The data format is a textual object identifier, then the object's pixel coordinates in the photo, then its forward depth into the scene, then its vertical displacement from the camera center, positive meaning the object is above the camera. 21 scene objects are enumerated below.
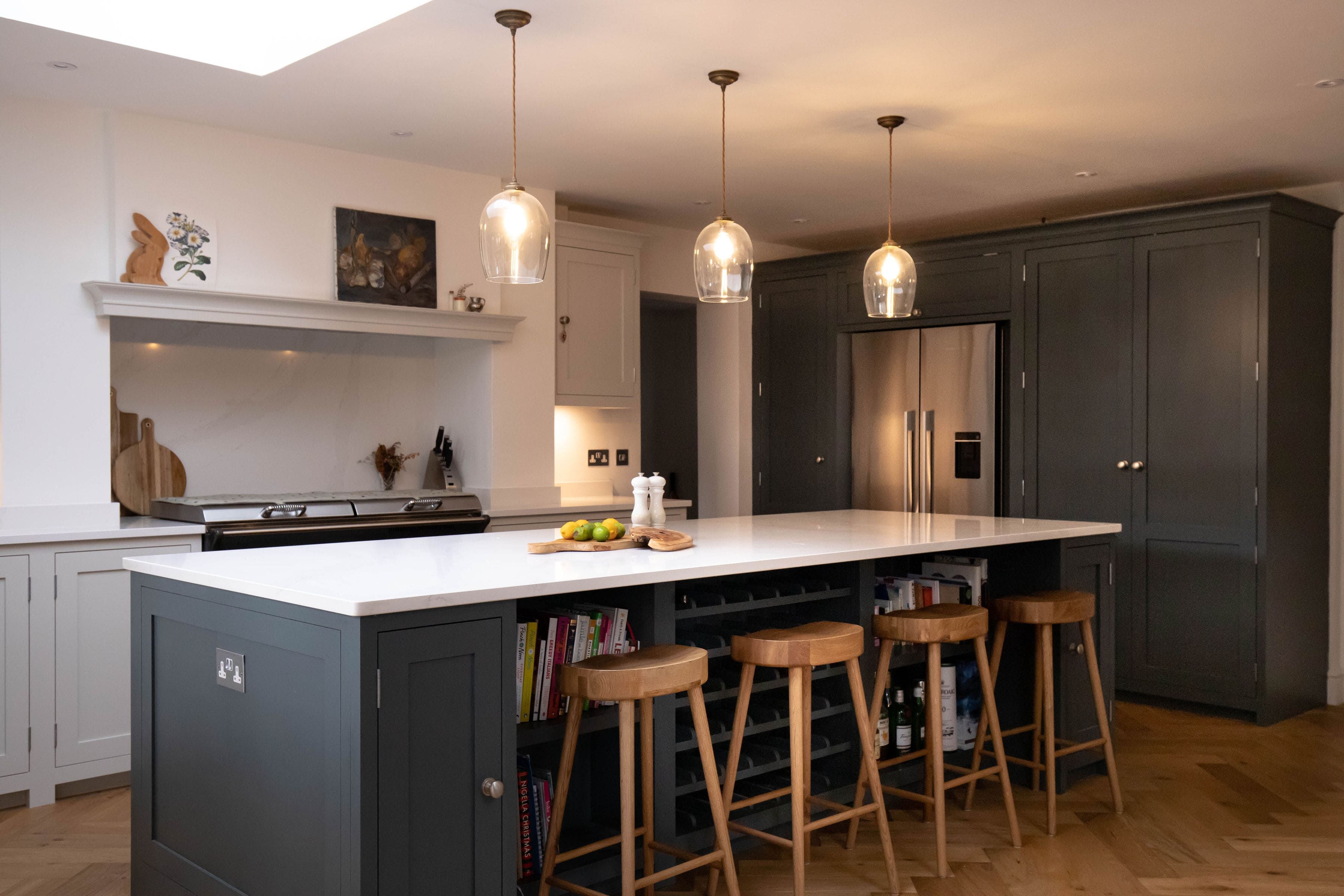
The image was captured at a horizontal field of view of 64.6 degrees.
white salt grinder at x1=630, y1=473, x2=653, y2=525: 3.34 -0.20
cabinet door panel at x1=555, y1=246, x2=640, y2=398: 5.29 +0.61
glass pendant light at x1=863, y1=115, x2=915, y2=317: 3.67 +0.55
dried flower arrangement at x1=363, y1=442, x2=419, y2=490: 4.99 -0.10
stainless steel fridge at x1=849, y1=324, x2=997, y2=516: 5.38 +0.11
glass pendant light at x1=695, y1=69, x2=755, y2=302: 3.22 +0.55
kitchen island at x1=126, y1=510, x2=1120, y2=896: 1.99 -0.55
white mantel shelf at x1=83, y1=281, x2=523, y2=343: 3.83 +0.52
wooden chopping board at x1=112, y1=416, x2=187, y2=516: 4.18 -0.13
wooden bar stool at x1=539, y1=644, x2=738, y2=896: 2.27 -0.63
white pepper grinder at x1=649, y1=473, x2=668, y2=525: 3.38 -0.19
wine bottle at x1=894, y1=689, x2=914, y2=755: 3.47 -0.93
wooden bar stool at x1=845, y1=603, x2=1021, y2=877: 2.94 -0.64
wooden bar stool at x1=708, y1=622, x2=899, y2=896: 2.60 -0.64
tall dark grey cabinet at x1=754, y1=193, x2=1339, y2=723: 4.54 +0.08
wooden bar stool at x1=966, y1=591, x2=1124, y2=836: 3.34 -0.65
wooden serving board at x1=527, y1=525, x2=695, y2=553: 2.77 -0.27
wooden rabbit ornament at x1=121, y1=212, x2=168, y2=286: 3.88 +0.68
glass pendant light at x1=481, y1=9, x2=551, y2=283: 2.73 +0.53
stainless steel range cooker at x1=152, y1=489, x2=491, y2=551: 3.79 -0.29
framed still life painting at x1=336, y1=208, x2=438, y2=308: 4.44 +0.78
